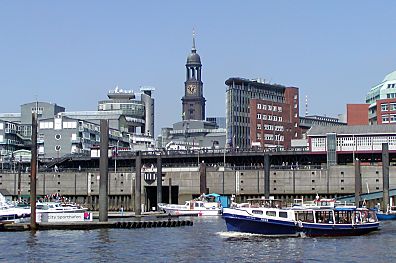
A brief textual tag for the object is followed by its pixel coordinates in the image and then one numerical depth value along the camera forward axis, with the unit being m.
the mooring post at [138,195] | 129.00
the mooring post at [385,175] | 126.44
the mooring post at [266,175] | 142.12
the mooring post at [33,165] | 89.00
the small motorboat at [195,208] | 138.62
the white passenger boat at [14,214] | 104.62
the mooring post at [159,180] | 148.38
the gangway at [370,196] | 141.00
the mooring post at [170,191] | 155.02
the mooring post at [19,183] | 158.62
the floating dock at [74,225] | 93.12
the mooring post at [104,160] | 92.56
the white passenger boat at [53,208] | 112.81
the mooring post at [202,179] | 152.75
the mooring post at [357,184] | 126.24
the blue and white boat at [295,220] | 85.81
